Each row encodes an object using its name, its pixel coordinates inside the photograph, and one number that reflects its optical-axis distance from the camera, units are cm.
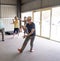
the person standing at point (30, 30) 265
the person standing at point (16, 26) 447
